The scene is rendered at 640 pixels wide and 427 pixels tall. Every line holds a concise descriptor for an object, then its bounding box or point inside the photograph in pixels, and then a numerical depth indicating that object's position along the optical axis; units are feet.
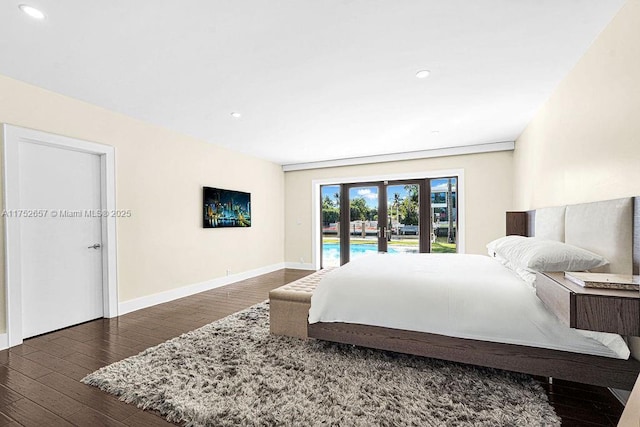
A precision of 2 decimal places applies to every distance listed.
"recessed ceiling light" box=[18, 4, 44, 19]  6.13
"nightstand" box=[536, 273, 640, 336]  4.29
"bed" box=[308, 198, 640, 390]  5.89
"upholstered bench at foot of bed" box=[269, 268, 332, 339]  9.05
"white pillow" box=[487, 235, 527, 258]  9.56
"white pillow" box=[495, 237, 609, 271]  6.36
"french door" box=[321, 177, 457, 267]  19.65
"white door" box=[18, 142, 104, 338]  9.84
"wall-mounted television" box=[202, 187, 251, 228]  16.49
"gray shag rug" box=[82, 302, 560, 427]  5.69
